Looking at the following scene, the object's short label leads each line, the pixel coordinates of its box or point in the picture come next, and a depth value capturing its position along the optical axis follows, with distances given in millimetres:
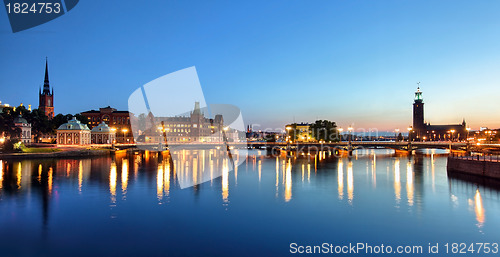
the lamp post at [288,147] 127138
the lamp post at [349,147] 120844
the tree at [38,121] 126394
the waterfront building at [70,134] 125000
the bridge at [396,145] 108688
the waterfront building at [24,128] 119300
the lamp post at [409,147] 119356
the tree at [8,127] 102062
